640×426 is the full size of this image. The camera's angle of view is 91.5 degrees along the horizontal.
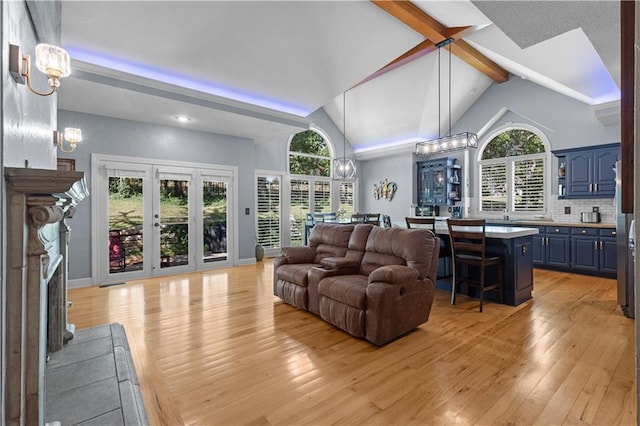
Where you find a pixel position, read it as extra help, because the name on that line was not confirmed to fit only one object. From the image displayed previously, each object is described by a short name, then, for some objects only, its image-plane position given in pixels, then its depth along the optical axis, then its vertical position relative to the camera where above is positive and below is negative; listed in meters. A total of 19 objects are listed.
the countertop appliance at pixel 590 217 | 5.65 -0.06
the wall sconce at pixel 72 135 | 3.80 +0.96
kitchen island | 3.84 -0.58
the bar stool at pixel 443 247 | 3.96 -0.47
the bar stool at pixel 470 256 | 3.65 -0.54
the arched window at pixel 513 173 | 6.73 +0.93
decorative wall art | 8.91 +0.69
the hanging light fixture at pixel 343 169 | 6.58 +0.95
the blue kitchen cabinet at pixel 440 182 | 7.73 +0.80
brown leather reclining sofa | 2.81 -0.69
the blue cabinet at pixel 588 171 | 5.36 +0.76
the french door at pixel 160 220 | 5.28 -0.12
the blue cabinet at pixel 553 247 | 5.62 -0.63
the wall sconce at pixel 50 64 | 1.43 +0.82
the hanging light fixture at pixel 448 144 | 4.57 +1.05
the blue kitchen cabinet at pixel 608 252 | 5.09 -0.63
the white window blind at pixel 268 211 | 7.51 +0.05
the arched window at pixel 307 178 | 8.25 +0.95
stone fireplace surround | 1.28 -0.29
